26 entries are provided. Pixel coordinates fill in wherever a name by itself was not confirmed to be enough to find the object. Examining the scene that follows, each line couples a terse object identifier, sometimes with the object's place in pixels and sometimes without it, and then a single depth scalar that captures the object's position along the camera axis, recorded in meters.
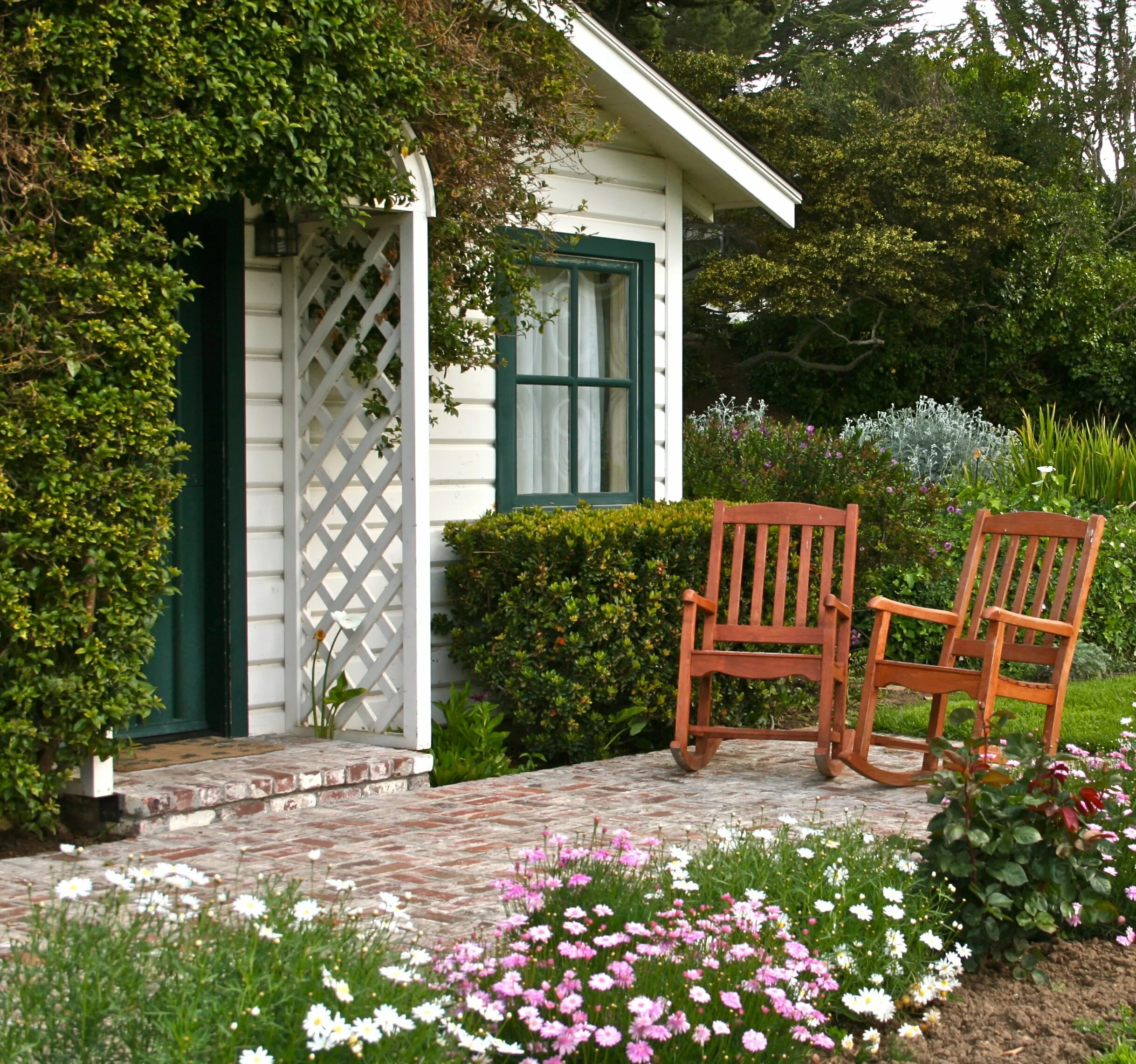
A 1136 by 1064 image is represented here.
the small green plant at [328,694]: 6.29
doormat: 5.76
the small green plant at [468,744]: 6.43
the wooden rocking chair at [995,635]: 5.77
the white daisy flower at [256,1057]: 2.18
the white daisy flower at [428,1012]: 2.42
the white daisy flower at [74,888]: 2.36
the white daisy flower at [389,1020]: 2.31
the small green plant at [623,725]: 6.87
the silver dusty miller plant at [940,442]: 12.55
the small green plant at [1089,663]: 9.15
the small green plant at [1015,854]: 3.76
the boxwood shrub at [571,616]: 6.74
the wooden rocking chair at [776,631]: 6.11
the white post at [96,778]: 5.08
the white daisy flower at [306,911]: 2.63
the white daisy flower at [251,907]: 2.54
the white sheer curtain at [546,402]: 7.82
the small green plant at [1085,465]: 11.33
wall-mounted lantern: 6.43
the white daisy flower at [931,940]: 3.37
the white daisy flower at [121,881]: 2.53
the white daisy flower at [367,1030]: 2.25
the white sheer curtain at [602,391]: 8.09
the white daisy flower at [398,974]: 2.46
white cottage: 6.16
